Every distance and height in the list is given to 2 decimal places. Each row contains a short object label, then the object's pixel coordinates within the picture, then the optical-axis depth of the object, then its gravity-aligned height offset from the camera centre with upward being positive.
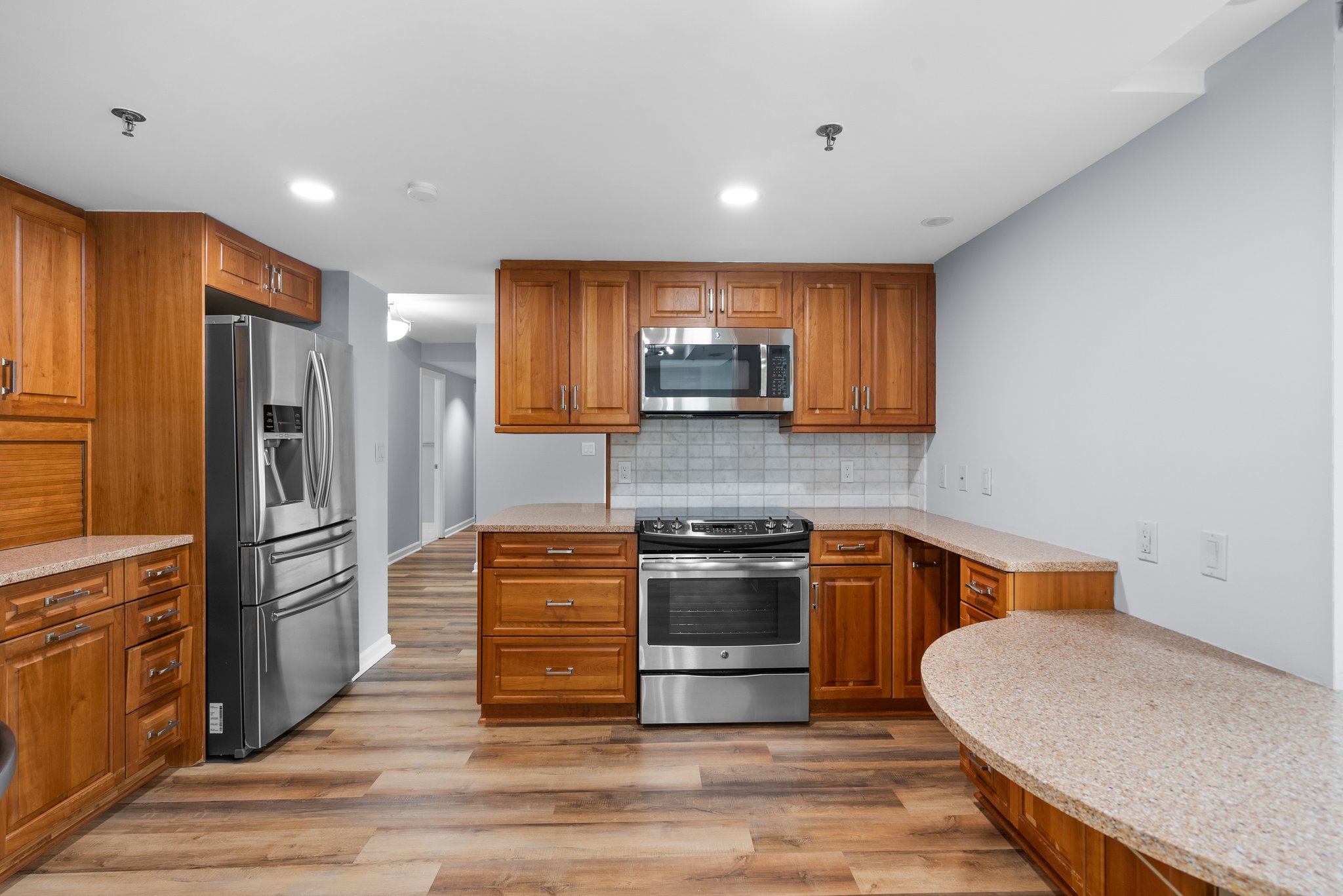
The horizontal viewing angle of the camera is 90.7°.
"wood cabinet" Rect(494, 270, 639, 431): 3.33 +0.51
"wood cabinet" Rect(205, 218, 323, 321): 2.72 +0.79
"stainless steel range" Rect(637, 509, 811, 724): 3.02 -0.82
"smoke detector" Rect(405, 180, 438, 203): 2.37 +0.94
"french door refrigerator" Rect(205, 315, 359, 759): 2.62 -0.32
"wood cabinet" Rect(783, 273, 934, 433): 3.40 +0.50
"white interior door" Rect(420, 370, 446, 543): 7.73 -0.09
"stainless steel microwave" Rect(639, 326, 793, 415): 3.29 +0.39
